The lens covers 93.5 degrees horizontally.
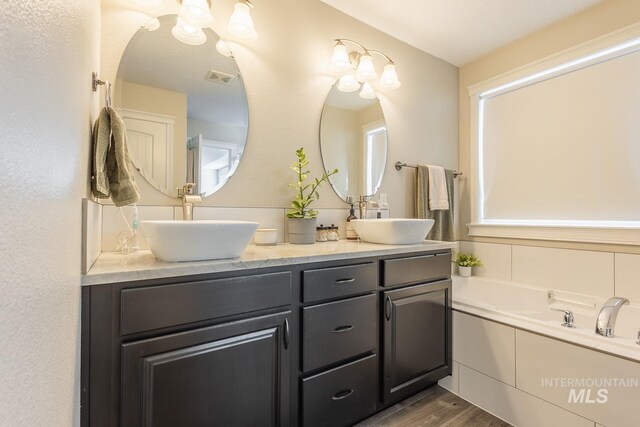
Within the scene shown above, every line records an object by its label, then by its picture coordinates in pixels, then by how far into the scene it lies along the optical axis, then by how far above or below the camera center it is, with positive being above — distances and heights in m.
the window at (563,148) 1.96 +0.52
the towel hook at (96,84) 1.07 +0.48
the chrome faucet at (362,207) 2.13 +0.07
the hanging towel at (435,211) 2.45 +0.05
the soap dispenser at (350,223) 2.00 -0.04
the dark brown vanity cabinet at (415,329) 1.57 -0.63
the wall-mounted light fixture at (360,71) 2.04 +1.04
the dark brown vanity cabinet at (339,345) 1.29 -0.59
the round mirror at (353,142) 2.09 +0.54
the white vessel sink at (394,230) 1.70 -0.08
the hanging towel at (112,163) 1.00 +0.18
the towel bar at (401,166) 2.42 +0.42
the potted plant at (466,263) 2.65 -0.42
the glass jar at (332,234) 1.95 -0.12
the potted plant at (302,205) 1.75 +0.07
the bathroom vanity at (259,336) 0.93 -0.47
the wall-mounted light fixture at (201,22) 1.47 +1.00
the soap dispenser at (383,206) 2.29 +0.08
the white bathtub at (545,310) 1.40 -0.58
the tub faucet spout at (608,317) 1.44 -0.49
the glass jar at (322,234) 1.91 -0.11
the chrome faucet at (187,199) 1.48 +0.08
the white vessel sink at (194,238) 1.04 -0.08
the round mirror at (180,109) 1.46 +0.55
